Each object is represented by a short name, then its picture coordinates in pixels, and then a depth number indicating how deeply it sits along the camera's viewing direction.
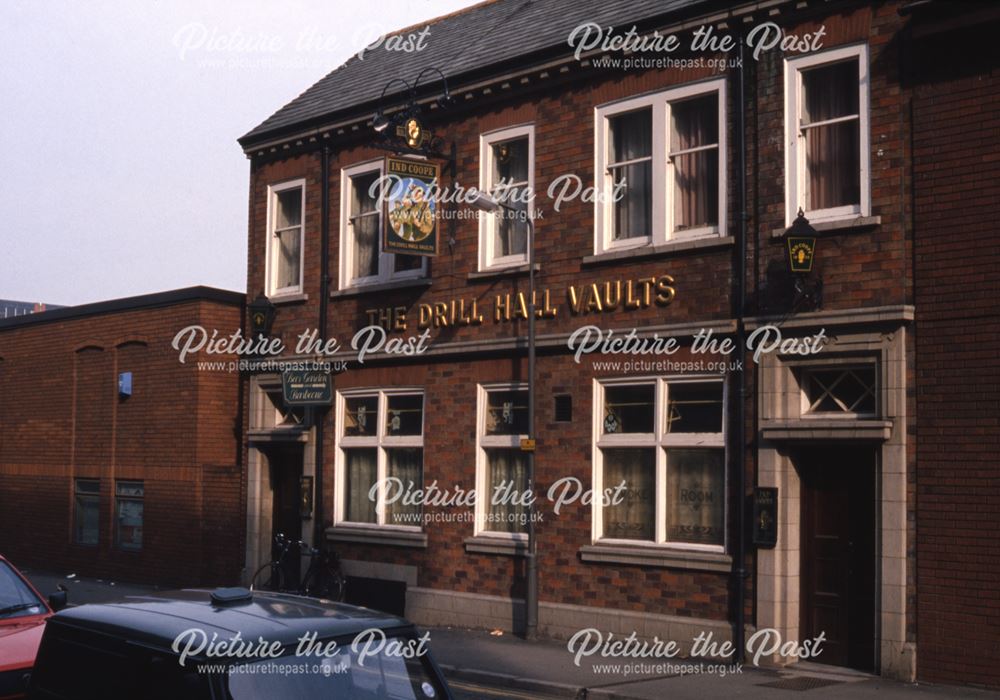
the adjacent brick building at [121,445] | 22.59
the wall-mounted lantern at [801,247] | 13.32
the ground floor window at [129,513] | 24.05
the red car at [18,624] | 7.93
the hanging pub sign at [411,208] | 17.48
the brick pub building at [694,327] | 12.61
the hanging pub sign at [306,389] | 20.17
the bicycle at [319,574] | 19.25
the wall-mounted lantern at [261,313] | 21.50
